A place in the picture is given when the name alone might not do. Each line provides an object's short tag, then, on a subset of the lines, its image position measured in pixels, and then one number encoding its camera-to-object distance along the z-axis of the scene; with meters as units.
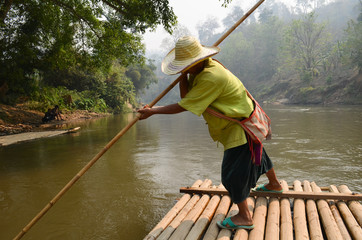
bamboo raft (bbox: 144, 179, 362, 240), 1.92
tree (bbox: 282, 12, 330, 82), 34.72
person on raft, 1.92
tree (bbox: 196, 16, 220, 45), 94.59
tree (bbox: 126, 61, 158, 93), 35.12
